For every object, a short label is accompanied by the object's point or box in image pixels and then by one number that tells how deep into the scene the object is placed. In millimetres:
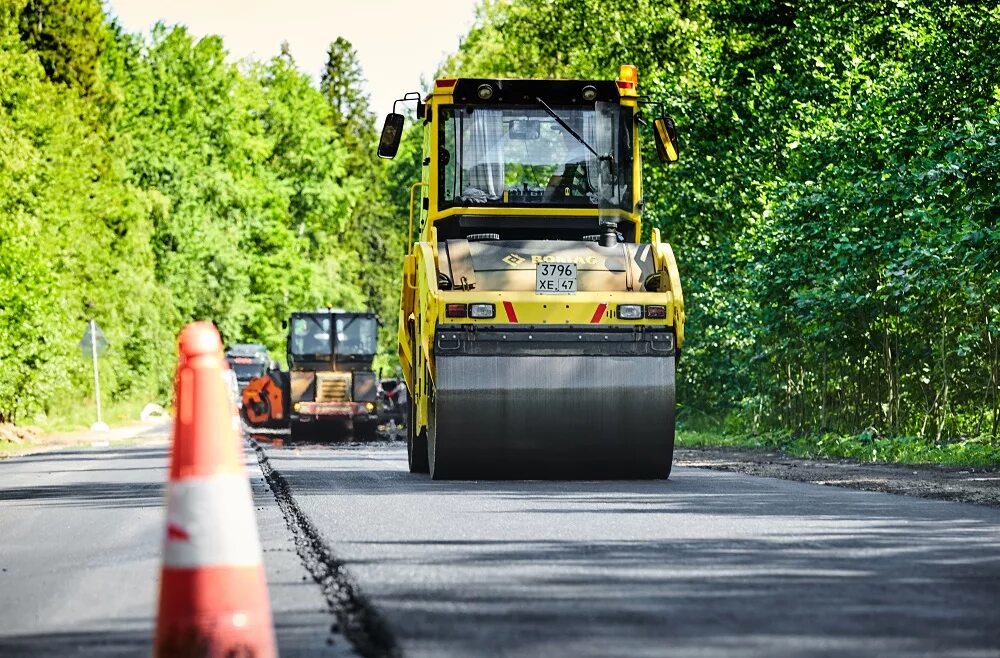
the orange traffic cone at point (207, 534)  7842
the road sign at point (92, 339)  63560
